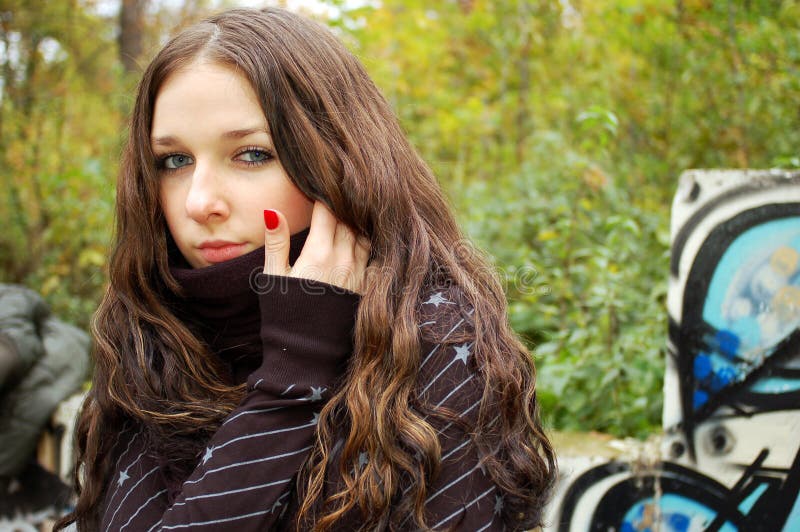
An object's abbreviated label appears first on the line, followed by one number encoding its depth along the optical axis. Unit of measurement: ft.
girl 3.81
